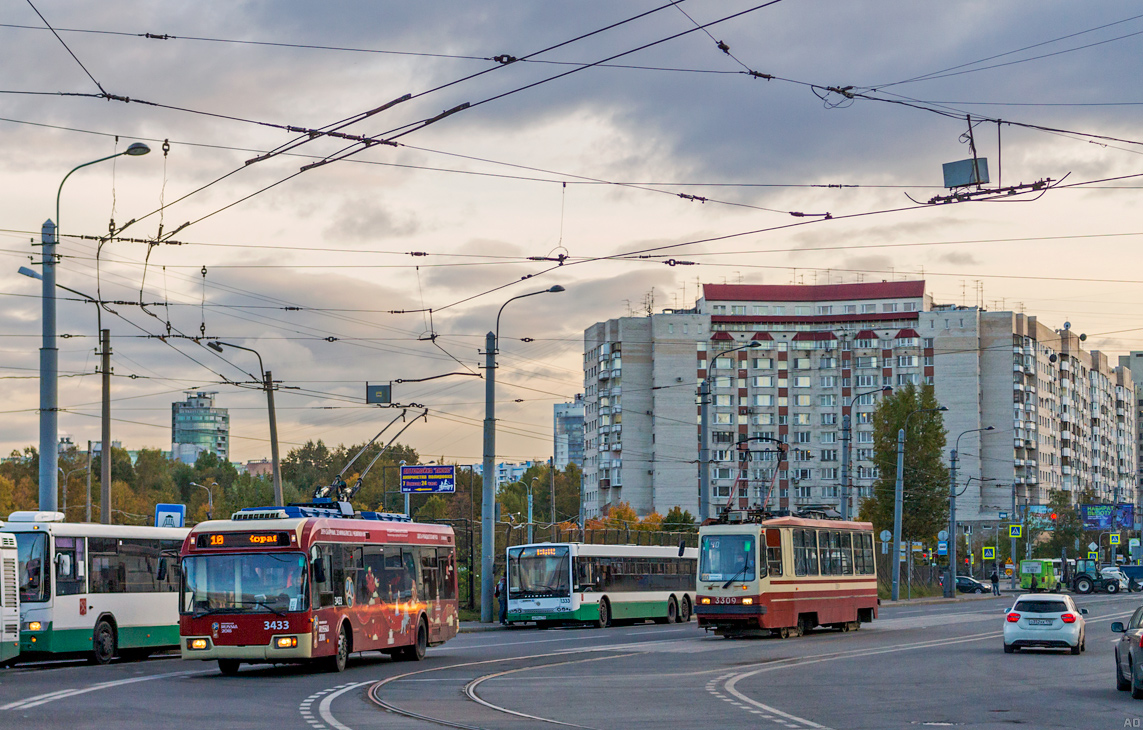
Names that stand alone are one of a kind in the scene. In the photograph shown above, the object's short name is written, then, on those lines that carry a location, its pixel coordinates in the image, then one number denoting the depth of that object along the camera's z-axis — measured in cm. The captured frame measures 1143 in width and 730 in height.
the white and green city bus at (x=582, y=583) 4322
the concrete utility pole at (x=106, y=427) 4041
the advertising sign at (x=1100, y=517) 9956
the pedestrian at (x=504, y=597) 4412
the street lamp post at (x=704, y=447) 4994
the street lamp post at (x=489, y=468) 4178
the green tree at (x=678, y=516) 11169
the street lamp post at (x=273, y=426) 3994
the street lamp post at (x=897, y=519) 6296
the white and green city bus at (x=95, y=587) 2555
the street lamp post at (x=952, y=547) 7165
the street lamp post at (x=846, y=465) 6094
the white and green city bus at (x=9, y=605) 2233
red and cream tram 3406
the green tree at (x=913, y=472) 7775
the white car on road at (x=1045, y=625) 2839
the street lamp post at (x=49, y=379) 2694
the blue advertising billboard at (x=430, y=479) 6000
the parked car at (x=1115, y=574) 8369
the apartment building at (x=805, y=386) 13050
